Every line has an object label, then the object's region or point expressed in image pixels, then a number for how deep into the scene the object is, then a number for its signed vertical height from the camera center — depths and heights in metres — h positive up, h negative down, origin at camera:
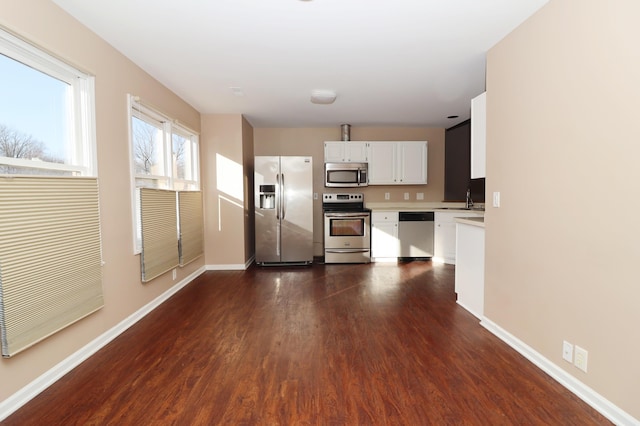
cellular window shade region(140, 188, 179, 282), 3.01 -0.35
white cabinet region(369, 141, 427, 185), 5.64 +0.65
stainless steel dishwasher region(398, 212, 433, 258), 5.42 -0.61
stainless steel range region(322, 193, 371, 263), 5.35 -0.66
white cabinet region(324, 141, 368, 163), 5.60 +0.85
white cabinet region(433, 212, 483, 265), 5.19 -0.67
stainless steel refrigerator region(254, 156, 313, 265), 5.08 -0.15
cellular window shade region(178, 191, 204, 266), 3.90 -0.36
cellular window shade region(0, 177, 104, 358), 1.67 -0.35
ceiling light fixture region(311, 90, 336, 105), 3.75 +1.27
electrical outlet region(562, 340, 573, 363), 1.85 -0.93
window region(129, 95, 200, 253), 2.95 +0.54
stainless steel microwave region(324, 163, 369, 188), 5.60 +0.45
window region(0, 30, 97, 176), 1.75 +0.56
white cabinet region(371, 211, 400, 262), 5.42 -0.66
